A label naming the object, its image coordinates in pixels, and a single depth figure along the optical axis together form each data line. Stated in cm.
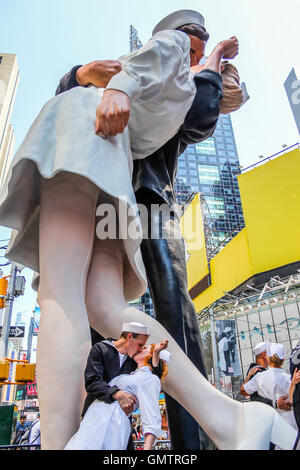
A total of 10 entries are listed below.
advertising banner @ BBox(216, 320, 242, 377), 1227
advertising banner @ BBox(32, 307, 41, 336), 1378
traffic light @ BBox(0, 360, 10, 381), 762
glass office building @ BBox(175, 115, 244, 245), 5538
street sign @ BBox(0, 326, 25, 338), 1022
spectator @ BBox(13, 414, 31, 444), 1004
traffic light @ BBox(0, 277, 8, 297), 945
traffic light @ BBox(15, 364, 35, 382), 812
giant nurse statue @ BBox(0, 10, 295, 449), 96
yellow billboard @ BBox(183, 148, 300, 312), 1327
